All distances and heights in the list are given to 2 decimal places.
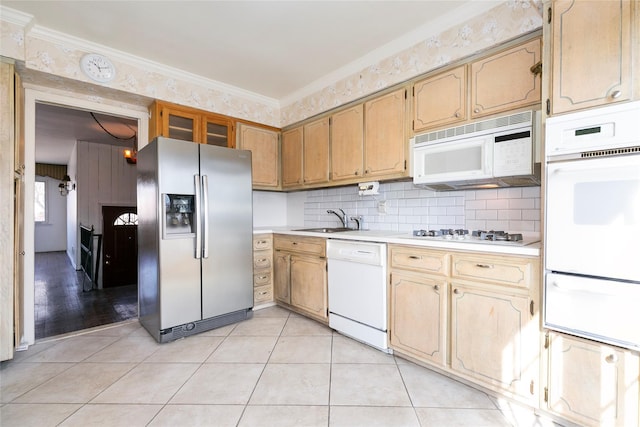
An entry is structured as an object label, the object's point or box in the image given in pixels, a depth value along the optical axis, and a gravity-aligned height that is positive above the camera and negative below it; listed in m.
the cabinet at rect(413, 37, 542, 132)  1.82 +0.88
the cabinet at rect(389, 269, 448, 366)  1.91 -0.74
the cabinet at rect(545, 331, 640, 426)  1.28 -0.81
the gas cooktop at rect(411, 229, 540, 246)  1.76 -0.17
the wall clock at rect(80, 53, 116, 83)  2.48 +1.27
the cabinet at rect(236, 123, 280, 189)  3.51 +0.77
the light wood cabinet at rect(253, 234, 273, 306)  3.23 -0.66
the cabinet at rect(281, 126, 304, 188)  3.52 +0.69
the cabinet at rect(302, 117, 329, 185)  3.19 +0.68
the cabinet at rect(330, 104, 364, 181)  2.83 +0.70
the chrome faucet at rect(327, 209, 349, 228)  3.32 -0.08
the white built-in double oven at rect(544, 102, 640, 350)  1.26 -0.06
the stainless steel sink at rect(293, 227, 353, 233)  3.20 -0.21
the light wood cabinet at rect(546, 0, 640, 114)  1.29 +0.76
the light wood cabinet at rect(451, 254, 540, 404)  1.55 -0.65
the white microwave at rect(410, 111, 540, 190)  1.78 +0.40
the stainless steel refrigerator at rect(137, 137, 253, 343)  2.46 -0.25
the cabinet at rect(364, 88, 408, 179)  2.48 +0.69
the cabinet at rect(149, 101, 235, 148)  2.92 +0.94
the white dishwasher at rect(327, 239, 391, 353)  2.25 -0.67
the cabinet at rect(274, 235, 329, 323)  2.78 -0.67
